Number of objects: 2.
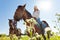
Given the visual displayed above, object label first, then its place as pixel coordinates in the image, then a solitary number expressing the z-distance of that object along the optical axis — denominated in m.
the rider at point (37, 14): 3.97
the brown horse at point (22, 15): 4.00
